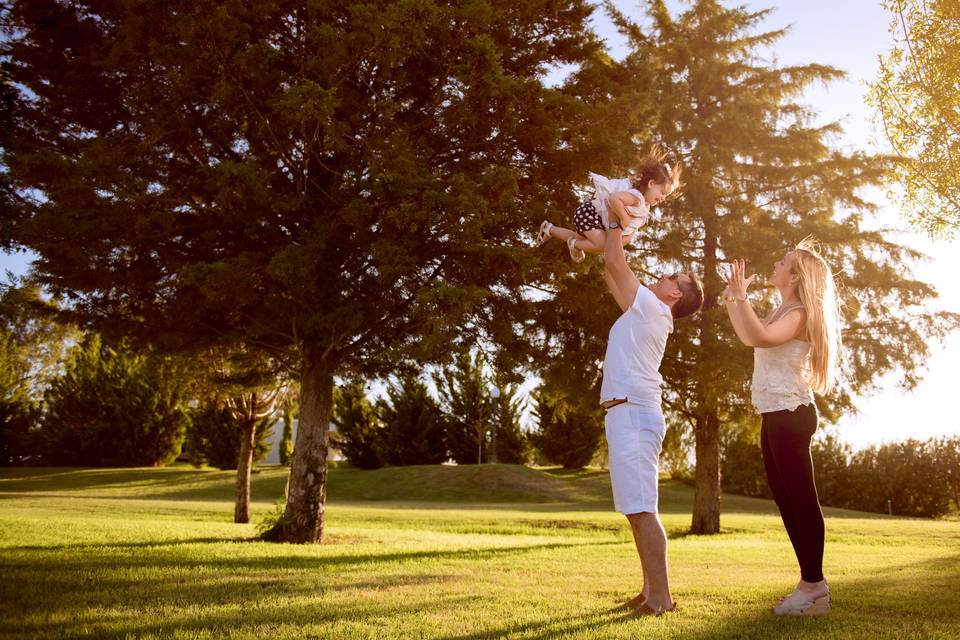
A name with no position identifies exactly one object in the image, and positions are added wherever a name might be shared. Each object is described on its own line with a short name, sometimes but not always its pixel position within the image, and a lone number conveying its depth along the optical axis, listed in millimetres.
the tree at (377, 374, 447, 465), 39719
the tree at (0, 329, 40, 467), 37669
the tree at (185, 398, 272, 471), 40281
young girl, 4613
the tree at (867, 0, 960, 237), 7480
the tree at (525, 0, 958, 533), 15016
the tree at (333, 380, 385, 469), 40719
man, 4363
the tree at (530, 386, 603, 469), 40625
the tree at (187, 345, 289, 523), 13008
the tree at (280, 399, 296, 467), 45500
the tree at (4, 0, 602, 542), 9234
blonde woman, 4535
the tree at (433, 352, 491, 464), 39625
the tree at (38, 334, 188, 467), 38188
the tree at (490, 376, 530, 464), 41000
